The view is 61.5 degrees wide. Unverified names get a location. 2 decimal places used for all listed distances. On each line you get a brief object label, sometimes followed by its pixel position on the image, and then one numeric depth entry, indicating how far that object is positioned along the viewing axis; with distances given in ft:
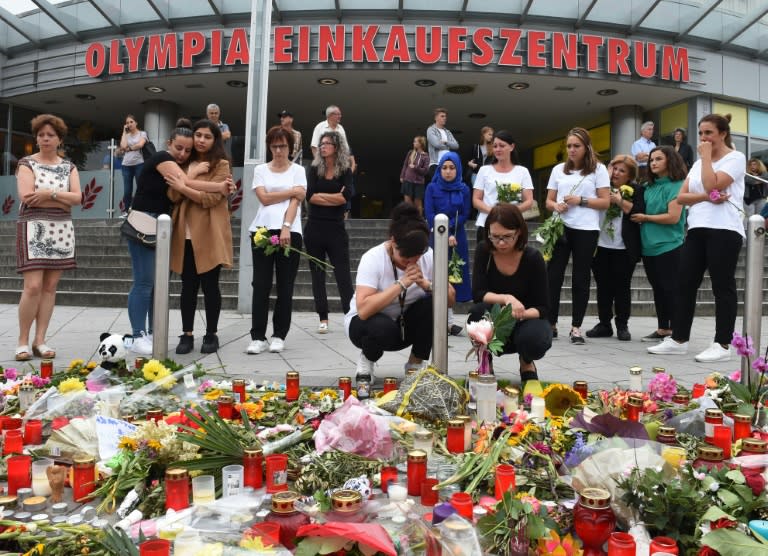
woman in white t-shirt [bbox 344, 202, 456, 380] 12.26
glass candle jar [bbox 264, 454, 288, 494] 7.30
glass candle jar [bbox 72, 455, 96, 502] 7.36
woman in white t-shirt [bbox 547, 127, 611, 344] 18.80
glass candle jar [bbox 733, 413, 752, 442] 8.77
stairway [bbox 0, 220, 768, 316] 27.66
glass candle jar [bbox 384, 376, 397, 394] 11.31
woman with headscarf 20.57
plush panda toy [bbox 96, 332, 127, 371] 12.70
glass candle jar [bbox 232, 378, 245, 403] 11.31
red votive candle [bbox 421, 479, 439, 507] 7.14
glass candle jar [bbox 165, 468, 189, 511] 6.69
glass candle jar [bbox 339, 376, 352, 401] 11.36
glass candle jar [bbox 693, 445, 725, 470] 7.22
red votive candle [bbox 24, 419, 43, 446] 9.26
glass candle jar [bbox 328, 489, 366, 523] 5.94
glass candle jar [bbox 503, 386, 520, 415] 9.88
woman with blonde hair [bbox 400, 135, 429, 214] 35.24
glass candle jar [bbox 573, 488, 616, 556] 5.88
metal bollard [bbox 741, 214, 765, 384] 12.27
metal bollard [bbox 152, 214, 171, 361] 13.48
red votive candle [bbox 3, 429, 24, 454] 8.59
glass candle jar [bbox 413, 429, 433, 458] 8.25
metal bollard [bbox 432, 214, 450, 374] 12.04
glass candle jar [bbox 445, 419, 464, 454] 8.57
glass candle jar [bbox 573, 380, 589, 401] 11.08
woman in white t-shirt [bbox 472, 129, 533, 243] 19.13
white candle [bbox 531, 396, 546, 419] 9.64
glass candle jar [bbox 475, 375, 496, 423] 9.48
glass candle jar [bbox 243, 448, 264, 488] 7.50
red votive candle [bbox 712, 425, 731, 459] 8.22
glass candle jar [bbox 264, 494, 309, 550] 5.86
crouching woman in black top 12.30
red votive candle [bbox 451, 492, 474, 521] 6.28
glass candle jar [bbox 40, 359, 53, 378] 13.11
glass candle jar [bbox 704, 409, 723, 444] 8.59
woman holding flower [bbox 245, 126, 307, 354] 16.92
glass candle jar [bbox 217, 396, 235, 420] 10.03
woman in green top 19.15
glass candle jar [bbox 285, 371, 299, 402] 11.68
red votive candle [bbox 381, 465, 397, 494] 7.53
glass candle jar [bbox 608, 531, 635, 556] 5.26
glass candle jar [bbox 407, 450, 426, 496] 7.29
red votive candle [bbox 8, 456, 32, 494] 7.44
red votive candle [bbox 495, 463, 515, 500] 6.82
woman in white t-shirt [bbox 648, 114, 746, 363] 15.60
